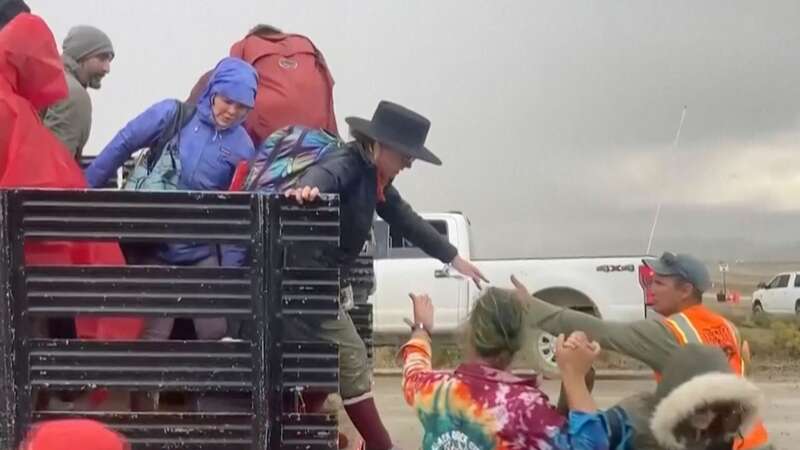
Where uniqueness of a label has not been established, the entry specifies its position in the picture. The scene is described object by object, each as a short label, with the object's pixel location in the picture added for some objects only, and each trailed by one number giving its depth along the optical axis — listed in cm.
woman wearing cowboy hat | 365
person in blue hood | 367
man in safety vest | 320
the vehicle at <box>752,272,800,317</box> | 2460
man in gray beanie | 427
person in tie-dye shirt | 275
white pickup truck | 1316
